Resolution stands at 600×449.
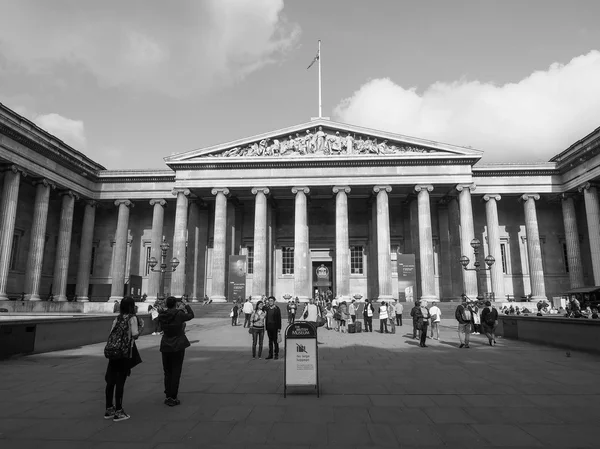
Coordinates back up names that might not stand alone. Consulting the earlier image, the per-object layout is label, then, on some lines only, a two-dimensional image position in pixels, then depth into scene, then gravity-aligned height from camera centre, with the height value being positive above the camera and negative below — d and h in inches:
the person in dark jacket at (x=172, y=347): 284.8 -37.3
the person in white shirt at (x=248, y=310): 882.1 -36.4
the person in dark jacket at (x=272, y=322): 487.2 -34.2
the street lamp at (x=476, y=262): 976.3 +83.3
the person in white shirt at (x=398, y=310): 920.3 -38.2
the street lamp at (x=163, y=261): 977.5 +80.2
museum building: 1348.4 +284.1
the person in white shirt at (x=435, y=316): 722.2 -40.4
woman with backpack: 251.8 -37.3
